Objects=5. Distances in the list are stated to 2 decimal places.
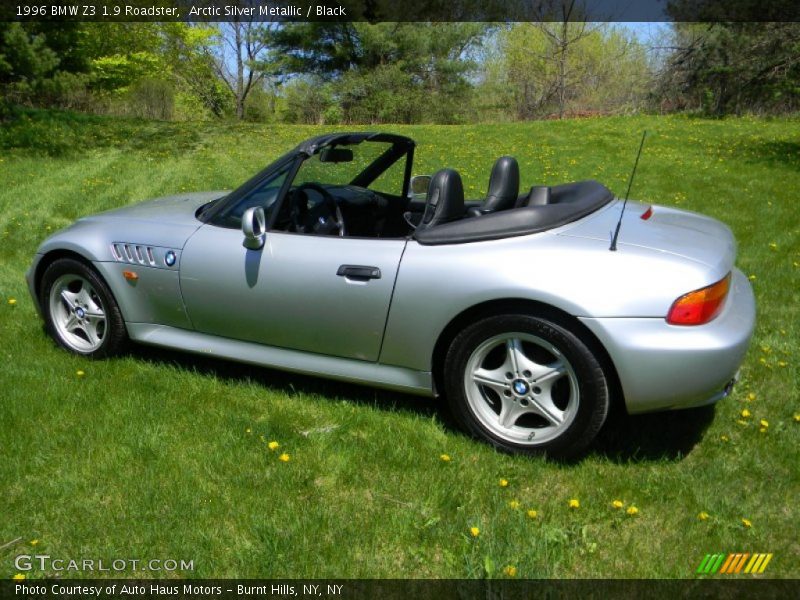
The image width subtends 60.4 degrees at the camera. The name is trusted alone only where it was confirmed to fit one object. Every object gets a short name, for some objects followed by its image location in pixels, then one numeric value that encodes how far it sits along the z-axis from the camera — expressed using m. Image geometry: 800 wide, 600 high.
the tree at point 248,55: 30.17
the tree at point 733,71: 14.05
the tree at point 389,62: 28.38
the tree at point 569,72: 29.67
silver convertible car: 2.81
